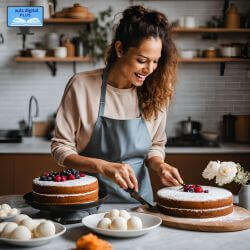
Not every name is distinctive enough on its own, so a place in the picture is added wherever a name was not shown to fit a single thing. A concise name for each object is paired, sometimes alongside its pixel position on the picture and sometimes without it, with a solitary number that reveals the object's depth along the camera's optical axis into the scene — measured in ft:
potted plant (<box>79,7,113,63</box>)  17.07
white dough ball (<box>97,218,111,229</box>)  6.56
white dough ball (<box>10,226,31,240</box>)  6.08
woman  8.52
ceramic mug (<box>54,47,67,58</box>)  16.75
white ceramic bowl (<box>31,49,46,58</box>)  16.66
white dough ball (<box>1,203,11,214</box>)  7.24
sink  16.67
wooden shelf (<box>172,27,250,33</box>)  16.71
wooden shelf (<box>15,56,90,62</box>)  16.58
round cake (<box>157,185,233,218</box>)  7.31
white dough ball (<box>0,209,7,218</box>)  7.09
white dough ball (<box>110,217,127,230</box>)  6.47
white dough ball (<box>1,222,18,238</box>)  6.19
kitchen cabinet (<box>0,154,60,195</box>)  15.19
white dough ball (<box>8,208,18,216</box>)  7.19
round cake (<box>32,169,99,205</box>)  7.24
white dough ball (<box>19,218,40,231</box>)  6.25
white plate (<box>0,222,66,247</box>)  6.07
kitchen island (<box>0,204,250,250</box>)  6.31
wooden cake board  6.95
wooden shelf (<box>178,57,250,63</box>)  16.74
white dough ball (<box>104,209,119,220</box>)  6.73
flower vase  8.03
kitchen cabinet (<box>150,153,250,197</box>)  15.30
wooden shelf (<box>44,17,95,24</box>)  16.55
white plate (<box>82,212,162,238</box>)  6.44
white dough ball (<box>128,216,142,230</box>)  6.53
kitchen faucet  17.07
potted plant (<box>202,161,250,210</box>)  7.75
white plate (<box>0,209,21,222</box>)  7.05
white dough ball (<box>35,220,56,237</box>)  6.20
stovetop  15.79
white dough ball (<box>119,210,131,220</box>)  6.67
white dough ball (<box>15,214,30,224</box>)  6.49
